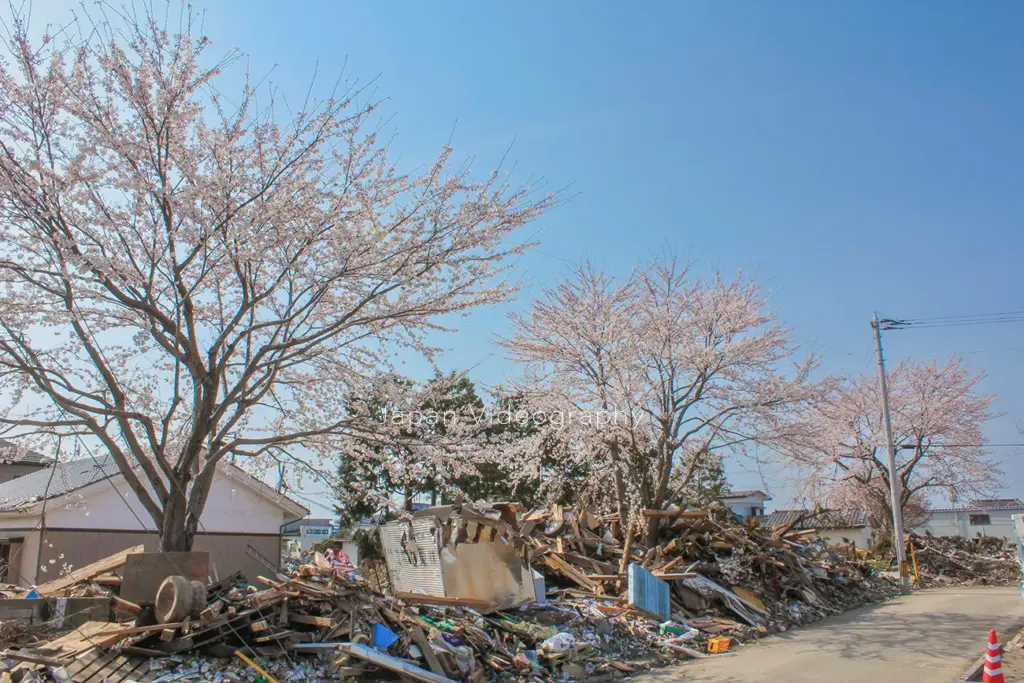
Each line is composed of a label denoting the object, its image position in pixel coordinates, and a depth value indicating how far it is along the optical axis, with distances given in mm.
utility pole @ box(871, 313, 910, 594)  22875
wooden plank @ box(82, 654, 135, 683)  7395
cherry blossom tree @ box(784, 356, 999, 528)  29516
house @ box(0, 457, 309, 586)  17750
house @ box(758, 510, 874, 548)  37156
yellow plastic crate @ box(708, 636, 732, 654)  12320
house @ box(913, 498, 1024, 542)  50969
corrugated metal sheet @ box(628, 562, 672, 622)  13922
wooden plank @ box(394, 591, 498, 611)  10742
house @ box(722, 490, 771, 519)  52284
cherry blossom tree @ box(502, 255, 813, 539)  18281
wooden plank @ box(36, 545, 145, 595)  11133
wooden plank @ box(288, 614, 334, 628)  8914
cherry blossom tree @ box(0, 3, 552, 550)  8227
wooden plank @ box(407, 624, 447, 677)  8820
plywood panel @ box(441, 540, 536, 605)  12859
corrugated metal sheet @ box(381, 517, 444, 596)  13125
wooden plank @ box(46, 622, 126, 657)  7805
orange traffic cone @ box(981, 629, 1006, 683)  7703
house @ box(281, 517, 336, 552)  23969
